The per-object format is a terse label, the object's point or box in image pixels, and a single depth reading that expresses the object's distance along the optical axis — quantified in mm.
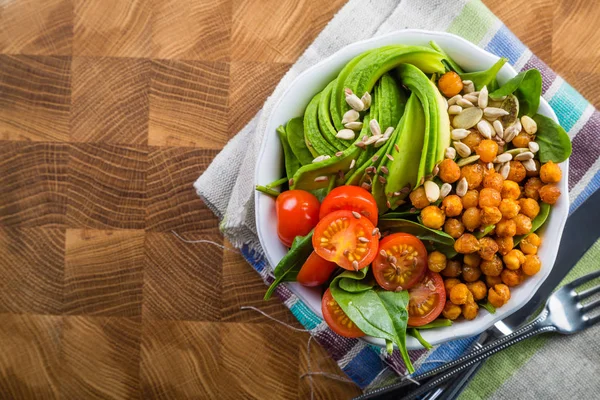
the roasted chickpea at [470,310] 473
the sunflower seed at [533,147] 470
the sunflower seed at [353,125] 460
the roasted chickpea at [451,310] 474
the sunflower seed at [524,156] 467
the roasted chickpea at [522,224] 464
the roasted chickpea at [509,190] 465
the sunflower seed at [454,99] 469
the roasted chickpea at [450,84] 470
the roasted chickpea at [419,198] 461
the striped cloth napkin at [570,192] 534
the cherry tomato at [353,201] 452
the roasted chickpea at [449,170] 455
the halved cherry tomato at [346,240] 447
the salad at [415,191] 454
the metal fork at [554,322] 529
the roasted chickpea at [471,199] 460
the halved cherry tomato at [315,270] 462
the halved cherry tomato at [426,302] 471
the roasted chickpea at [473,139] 465
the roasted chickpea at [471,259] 470
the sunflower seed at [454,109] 466
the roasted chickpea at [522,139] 472
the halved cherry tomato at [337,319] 468
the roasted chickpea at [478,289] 475
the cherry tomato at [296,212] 464
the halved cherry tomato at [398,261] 459
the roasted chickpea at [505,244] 464
